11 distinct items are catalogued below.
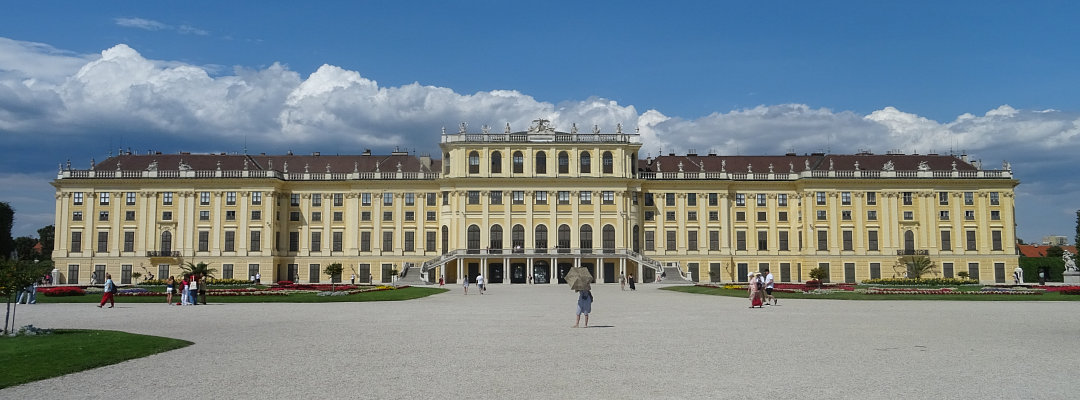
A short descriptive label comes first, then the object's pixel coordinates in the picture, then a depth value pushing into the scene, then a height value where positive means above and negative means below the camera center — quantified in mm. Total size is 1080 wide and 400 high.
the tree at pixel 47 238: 105412 +4550
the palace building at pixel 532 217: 78000 +4743
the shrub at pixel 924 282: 56125 -1161
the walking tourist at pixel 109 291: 33219 -687
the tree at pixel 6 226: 92062 +5255
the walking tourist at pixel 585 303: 23859 -964
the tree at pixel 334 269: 59800 +135
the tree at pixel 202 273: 36625 -31
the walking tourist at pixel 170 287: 36781 -635
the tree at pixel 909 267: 77250 -222
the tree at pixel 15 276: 19594 -44
